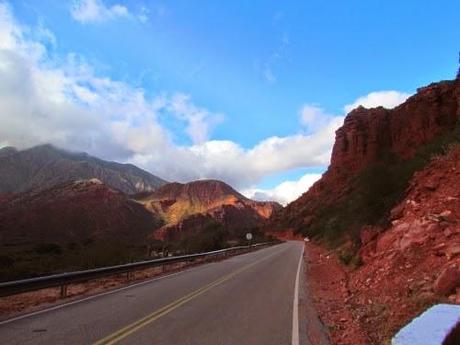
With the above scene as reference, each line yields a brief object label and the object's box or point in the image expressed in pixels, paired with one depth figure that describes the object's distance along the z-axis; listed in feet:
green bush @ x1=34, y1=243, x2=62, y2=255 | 175.49
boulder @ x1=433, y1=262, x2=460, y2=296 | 31.17
